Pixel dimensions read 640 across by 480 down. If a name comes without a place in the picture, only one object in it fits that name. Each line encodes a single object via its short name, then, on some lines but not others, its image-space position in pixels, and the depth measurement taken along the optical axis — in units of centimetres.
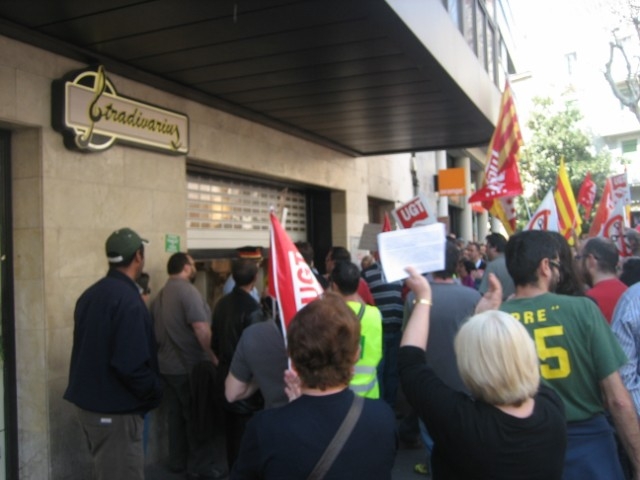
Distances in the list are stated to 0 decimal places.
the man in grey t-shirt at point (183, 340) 520
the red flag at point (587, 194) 1063
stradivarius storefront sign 473
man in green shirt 263
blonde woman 194
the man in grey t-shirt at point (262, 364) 332
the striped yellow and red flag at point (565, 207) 875
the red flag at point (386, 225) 895
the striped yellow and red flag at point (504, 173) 802
